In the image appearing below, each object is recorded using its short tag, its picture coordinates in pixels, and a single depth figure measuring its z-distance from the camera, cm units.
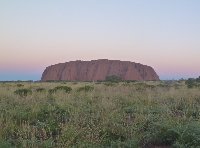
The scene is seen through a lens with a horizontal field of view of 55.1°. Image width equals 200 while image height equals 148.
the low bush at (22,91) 996
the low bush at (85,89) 1235
